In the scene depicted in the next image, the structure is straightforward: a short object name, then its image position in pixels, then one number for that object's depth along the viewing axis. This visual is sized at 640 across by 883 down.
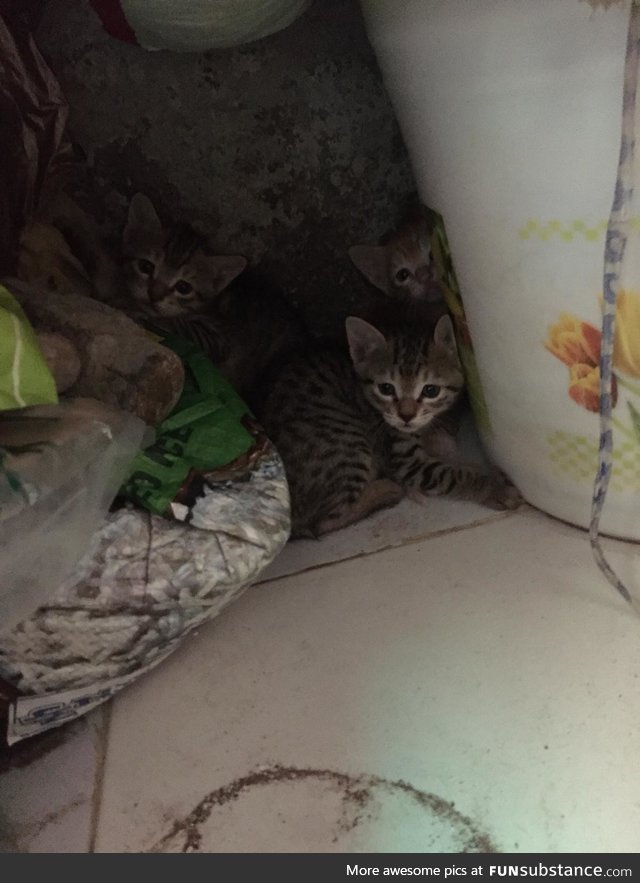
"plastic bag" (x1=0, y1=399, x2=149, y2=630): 0.70
